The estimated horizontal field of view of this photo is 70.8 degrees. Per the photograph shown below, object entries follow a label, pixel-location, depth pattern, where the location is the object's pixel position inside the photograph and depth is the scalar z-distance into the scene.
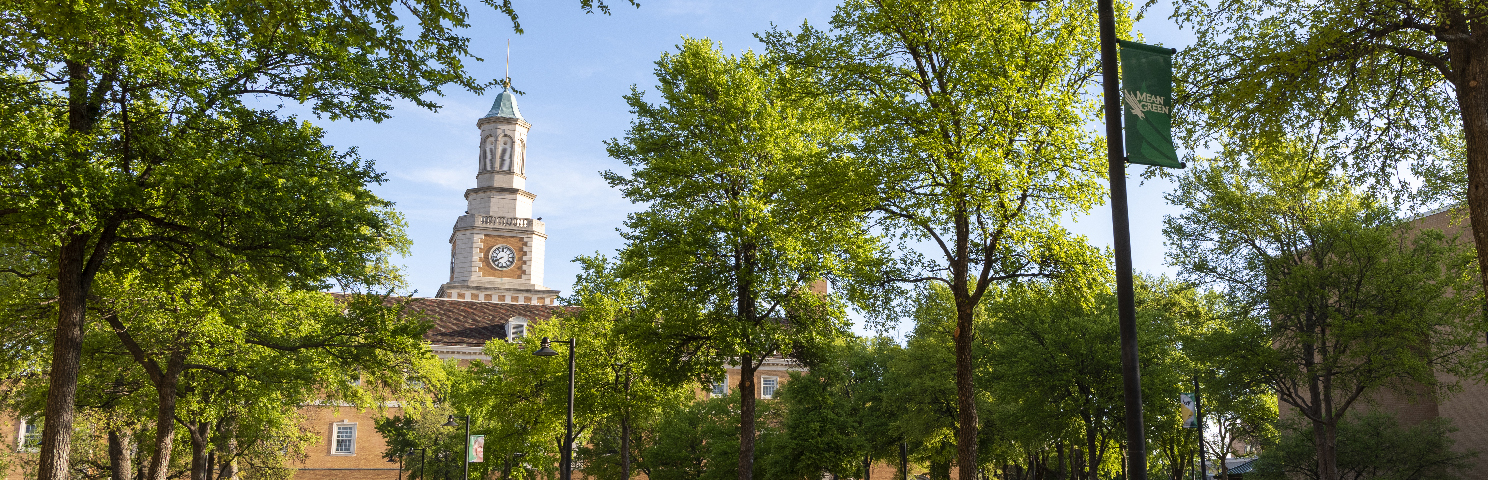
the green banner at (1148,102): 9.94
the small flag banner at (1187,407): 29.41
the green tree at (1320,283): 30.09
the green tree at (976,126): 18.38
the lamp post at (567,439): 26.72
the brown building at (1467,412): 41.31
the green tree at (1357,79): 12.74
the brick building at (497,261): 69.31
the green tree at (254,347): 22.25
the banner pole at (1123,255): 9.05
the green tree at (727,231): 25.16
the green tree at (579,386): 34.03
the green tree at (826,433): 38.69
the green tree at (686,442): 43.59
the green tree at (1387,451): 36.16
